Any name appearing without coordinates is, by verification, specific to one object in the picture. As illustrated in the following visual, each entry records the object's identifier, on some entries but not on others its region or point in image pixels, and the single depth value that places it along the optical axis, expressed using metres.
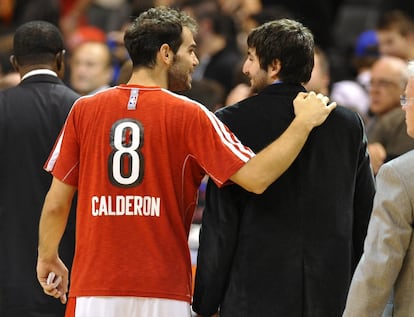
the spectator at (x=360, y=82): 21.11
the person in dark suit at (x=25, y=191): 12.24
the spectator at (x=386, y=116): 15.35
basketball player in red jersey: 10.33
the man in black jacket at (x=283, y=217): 10.57
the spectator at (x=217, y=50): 22.58
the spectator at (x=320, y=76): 16.94
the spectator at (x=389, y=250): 9.11
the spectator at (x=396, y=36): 21.98
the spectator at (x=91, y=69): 19.72
